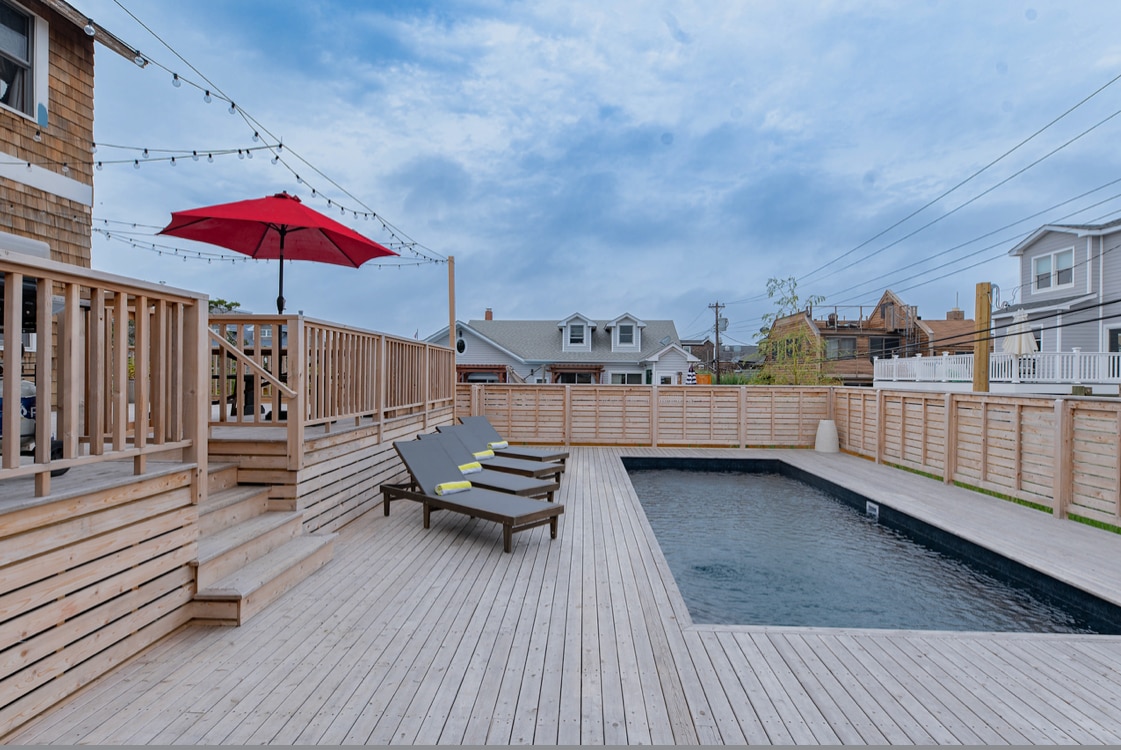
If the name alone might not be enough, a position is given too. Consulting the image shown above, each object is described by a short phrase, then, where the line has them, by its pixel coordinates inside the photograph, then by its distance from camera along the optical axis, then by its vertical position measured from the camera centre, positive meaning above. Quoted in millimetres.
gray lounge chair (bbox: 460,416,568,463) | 7990 -1130
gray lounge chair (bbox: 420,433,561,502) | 5781 -1155
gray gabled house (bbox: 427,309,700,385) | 22078 +700
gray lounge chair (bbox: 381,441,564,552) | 4680 -1159
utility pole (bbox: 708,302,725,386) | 30519 +3673
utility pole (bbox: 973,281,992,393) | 9016 +645
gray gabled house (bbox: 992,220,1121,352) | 14852 +2657
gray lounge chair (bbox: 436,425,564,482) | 7039 -1174
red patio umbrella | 5031 +1434
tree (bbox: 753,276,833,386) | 16375 +842
